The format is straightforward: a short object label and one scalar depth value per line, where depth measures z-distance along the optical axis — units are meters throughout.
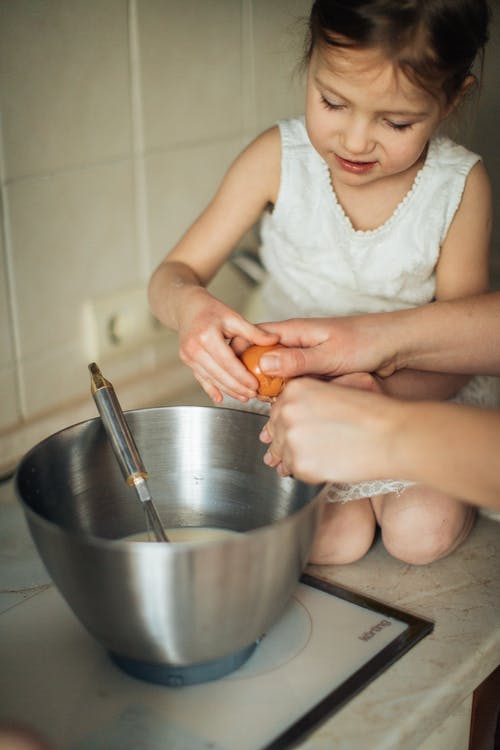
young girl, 0.79
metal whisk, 0.70
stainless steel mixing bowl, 0.57
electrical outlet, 1.14
